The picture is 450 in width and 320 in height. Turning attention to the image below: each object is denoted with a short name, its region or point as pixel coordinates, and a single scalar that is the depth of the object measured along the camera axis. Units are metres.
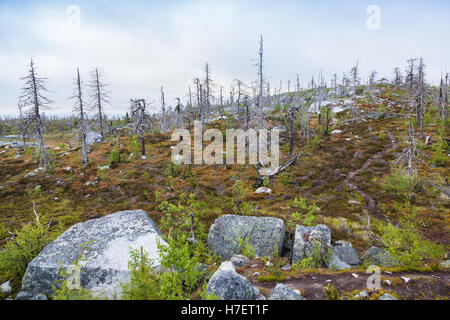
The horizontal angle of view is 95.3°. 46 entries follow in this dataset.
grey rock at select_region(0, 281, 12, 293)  6.55
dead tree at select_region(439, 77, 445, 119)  29.11
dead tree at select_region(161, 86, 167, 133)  50.73
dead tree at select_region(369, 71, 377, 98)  62.96
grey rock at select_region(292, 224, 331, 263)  8.04
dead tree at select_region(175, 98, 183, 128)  30.64
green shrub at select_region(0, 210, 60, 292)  7.08
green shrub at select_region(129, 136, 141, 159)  27.78
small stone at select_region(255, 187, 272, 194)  17.31
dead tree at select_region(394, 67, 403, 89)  66.64
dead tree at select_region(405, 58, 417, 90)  34.15
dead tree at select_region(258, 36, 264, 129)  21.66
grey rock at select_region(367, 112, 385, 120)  41.55
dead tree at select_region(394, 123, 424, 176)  14.62
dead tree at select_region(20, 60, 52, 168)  22.38
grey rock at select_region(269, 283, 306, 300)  4.54
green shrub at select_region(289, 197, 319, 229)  10.33
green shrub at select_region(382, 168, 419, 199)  15.37
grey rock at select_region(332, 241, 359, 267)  8.19
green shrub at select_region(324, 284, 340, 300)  4.95
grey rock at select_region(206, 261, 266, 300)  4.41
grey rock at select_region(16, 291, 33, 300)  5.70
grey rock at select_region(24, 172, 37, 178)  24.09
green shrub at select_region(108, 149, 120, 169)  25.80
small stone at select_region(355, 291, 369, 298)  4.93
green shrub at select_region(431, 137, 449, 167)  19.68
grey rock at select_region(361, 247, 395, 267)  7.55
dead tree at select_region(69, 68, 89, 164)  27.30
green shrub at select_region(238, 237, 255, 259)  8.43
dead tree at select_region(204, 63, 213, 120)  39.33
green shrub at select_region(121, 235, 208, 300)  3.68
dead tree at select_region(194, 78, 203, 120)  38.83
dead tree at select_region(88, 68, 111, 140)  36.24
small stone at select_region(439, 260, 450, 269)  6.80
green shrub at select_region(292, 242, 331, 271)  7.43
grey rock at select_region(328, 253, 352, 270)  7.53
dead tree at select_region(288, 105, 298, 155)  25.06
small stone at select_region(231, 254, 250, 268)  7.93
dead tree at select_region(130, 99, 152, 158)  27.39
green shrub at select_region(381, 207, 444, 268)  6.97
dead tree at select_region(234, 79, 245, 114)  22.33
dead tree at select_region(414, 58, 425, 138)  26.50
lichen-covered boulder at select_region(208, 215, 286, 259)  8.88
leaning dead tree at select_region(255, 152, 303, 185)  19.02
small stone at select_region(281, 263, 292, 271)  7.45
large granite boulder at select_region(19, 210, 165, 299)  5.79
